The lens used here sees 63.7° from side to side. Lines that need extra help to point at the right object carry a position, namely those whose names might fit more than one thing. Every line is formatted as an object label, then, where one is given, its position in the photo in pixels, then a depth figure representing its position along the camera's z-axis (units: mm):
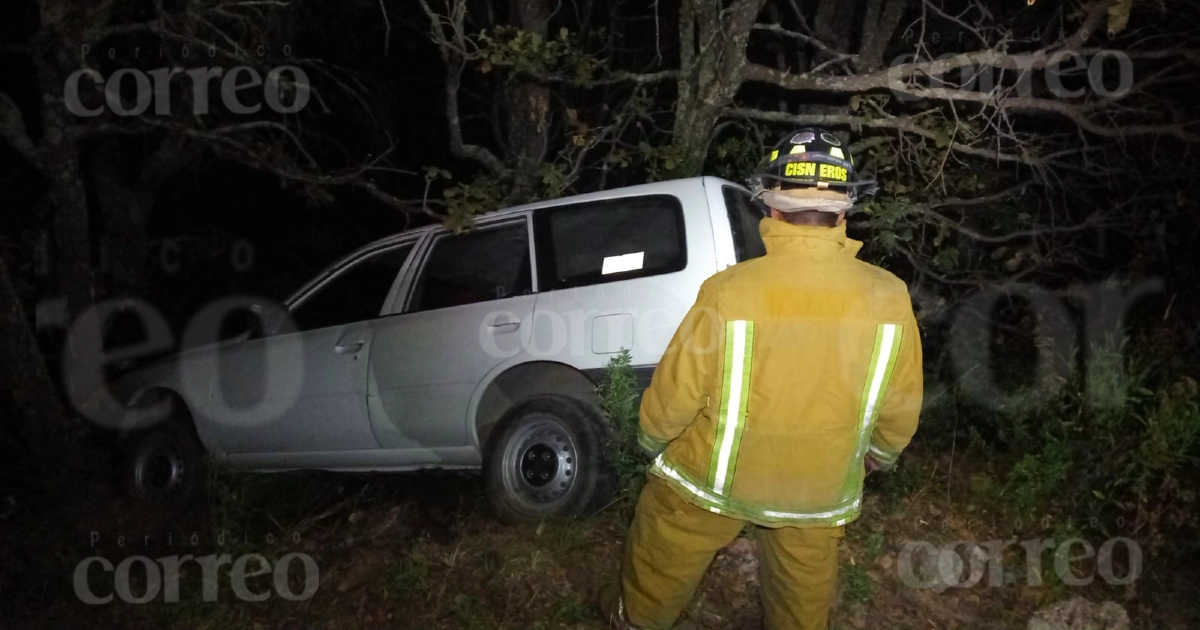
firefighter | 2646
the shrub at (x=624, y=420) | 4215
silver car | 4324
